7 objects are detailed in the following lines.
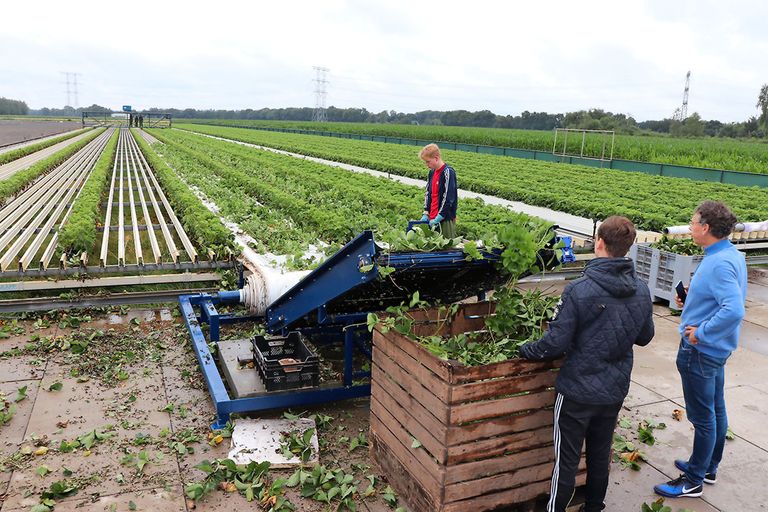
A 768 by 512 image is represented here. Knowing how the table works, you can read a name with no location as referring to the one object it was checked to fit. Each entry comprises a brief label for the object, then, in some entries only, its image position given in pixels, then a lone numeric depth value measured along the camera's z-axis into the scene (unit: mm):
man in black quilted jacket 3514
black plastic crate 5539
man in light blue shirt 3939
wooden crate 3676
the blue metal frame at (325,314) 4262
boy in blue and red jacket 6461
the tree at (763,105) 74562
